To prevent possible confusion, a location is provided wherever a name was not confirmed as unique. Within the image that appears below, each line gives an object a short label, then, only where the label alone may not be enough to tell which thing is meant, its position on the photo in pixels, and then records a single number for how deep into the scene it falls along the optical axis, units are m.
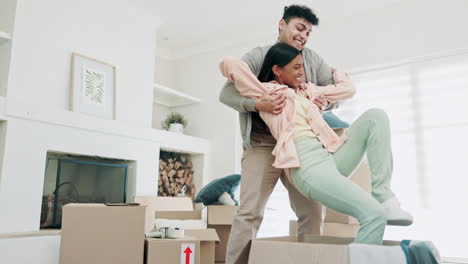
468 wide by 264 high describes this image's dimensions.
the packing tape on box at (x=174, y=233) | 1.83
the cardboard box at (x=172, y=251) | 1.68
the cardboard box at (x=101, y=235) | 1.59
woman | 1.04
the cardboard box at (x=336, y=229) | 2.02
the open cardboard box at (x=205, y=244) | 2.01
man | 1.40
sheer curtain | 3.04
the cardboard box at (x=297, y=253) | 0.90
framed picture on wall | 3.17
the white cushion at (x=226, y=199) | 2.69
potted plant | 4.21
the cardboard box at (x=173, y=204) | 3.32
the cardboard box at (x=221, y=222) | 2.44
